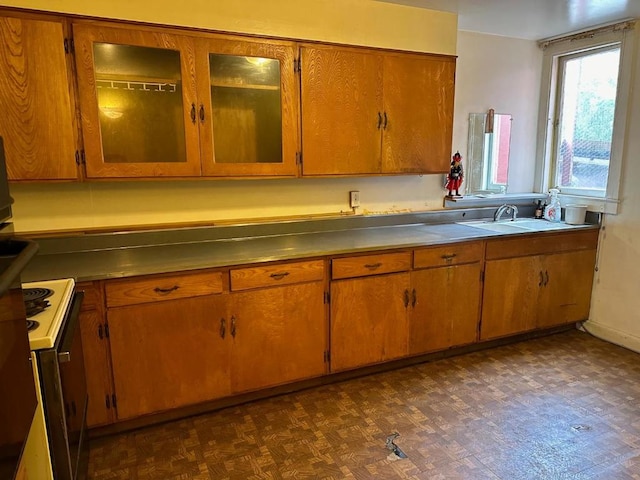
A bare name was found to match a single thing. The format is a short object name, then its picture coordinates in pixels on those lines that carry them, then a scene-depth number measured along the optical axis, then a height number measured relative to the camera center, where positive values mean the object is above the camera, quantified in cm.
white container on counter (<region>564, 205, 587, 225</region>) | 345 -45
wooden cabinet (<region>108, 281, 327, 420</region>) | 220 -97
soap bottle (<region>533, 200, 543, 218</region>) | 381 -46
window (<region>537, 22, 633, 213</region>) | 325 +32
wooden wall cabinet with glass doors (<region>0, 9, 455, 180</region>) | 208 +29
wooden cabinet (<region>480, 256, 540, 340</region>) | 312 -99
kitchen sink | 328 -52
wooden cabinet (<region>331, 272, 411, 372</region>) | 265 -98
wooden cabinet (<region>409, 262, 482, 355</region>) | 288 -99
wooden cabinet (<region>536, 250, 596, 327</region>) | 335 -100
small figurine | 343 -14
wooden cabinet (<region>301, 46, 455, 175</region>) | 267 +29
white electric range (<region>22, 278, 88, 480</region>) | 131 -73
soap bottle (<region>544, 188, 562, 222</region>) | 365 -43
